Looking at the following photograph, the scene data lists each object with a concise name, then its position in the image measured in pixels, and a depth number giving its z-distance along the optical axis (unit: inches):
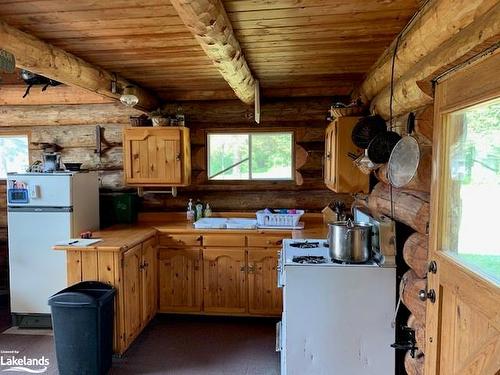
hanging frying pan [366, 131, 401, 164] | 84.2
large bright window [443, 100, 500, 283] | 52.2
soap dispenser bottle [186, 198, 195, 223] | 156.8
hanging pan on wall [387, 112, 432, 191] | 74.0
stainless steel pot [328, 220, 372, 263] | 91.3
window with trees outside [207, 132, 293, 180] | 161.9
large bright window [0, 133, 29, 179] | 166.9
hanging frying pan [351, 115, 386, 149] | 98.2
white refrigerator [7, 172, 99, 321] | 130.8
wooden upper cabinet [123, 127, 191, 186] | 147.1
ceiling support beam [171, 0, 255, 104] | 59.5
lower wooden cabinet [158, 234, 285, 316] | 139.7
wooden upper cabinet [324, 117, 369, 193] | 110.9
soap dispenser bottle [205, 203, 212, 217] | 158.4
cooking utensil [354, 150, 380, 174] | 94.7
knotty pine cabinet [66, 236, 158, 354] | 112.8
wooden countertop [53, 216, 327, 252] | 113.5
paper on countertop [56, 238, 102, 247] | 115.2
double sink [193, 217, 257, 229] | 142.3
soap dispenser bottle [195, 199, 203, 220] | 157.5
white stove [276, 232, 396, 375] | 89.1
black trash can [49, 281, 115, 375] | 101.3
